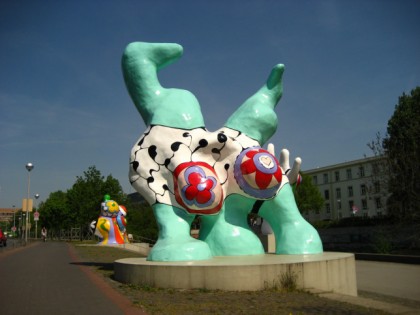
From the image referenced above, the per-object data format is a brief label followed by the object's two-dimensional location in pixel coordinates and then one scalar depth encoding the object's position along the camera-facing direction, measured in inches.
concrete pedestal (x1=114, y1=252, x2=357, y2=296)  297.6
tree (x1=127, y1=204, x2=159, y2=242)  1454.2
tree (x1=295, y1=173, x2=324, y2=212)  1920.5
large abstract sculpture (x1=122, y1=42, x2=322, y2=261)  386.9
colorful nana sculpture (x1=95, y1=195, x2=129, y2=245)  1027.9
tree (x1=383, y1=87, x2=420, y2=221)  810.2
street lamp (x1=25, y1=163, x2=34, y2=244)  1140.5
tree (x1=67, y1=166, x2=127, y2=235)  1576.0
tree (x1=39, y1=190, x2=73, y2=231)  2167.8
